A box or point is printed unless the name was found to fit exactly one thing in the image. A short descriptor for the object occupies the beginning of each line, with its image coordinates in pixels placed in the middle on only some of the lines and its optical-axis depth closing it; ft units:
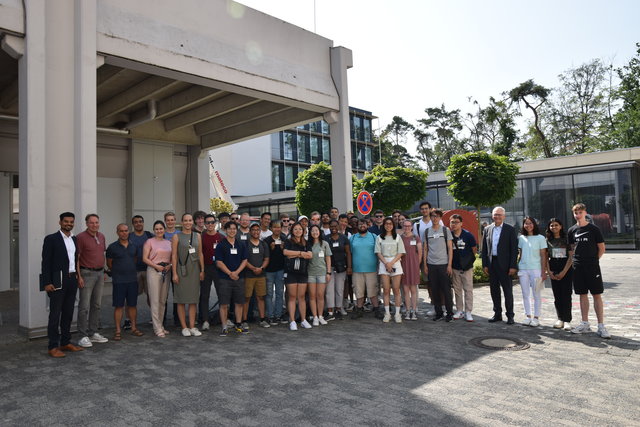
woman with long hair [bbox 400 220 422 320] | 27.50
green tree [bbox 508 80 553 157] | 138.62
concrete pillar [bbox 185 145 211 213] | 54.95
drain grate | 20.16
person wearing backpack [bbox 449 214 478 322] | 26.81
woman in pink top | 24.08
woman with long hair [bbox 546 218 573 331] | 23.45
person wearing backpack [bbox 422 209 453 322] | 26.84
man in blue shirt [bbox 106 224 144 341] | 23.72
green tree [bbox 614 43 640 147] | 111.55
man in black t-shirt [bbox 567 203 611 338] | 21.85
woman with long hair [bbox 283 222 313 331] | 25.48
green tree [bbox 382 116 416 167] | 212.23
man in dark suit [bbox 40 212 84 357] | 19.88
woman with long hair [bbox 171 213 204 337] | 24.04
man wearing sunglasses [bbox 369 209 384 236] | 30.65
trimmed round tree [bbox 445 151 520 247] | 56.75
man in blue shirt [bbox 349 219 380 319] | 27.81
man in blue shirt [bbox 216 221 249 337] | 24.18
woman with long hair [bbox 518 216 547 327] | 24.54
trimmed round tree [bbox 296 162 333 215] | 86.69
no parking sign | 41.87
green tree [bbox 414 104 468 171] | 189.67
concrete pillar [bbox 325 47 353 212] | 39.37
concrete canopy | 27.07
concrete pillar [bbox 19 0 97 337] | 22.76
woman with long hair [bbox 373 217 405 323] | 26.76
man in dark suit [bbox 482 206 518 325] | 25.43
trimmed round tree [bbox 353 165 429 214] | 73.05
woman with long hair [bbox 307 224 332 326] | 26.30
